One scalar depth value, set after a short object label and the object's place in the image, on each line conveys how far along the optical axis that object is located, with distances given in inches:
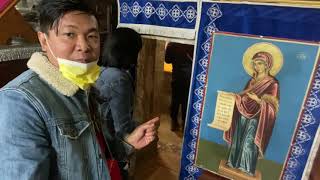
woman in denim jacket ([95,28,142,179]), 53.5
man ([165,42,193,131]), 100.3
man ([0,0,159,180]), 23.6
